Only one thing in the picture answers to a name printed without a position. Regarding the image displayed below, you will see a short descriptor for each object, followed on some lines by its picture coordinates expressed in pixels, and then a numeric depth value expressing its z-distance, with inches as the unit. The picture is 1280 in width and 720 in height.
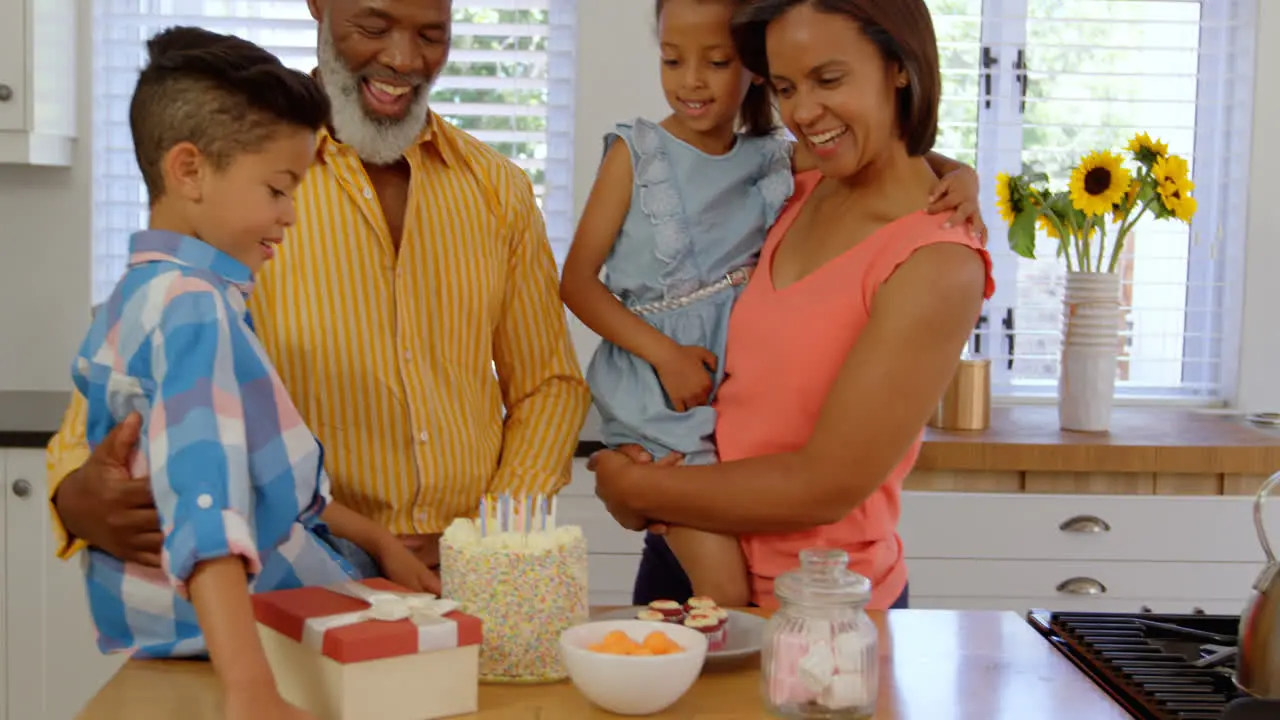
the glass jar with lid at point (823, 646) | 50.9
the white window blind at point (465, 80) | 141.7
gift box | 48.8
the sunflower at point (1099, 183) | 122.2
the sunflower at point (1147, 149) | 124.4
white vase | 127.1
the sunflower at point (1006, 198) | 128.6
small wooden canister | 127.0
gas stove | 54.6
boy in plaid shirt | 47.1
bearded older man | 71.8
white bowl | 50.8
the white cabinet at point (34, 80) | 124.8
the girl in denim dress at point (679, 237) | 76.9
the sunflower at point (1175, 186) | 123.2
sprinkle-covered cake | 54.1
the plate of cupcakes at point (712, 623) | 57.4
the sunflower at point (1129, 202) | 124.1
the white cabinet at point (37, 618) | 117.3
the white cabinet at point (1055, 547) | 120.1
